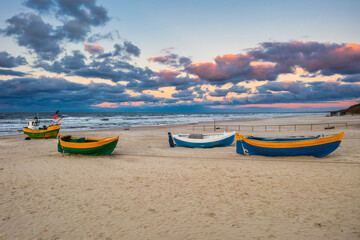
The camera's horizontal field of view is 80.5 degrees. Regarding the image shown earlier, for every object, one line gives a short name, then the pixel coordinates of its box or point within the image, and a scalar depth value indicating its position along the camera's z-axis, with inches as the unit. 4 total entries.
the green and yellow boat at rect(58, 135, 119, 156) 531.2
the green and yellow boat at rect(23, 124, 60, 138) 933.8
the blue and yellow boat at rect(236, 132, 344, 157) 474.6
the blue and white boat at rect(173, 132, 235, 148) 670.5
